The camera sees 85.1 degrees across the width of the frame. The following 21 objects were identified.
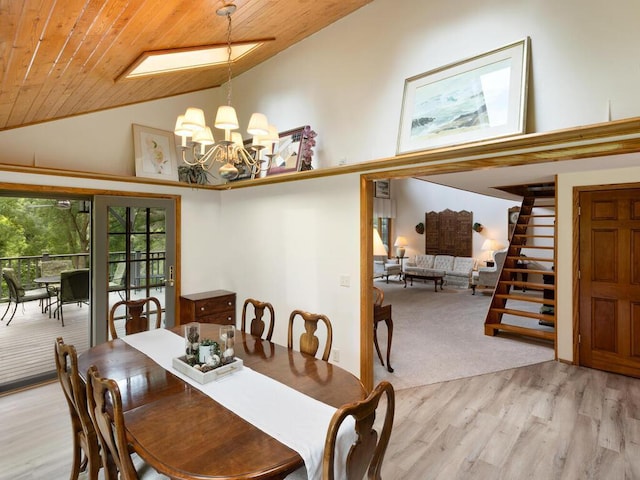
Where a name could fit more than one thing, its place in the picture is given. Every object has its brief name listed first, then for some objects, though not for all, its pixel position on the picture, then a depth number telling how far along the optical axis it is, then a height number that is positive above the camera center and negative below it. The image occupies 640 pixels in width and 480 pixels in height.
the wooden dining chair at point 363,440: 1.18 -0.74
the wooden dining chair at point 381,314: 3.72 -0.82
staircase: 4.93 -0.86
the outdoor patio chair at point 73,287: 5.39 -0.75
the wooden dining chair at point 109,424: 1.32 -0.74
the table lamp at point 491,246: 9.37 -0.20
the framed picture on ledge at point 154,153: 4.16 +1.06
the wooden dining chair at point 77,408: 1.73 -0.88
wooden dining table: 1.28 -0.81
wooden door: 3.77 -0.47
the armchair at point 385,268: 10.01 -0.86
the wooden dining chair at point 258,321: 2.85 -0.68
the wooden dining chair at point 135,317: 3.08 -0.71
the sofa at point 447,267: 9.24 -0.81
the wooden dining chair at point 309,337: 2.43 -0.70
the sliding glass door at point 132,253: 3.83 -0.17
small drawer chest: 4.31 -0.88
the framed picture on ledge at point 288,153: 3.77 +0.95
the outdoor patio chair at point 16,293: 5.35 -0.87
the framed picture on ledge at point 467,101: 2.36 +1.03
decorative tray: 1.92 -0.75
